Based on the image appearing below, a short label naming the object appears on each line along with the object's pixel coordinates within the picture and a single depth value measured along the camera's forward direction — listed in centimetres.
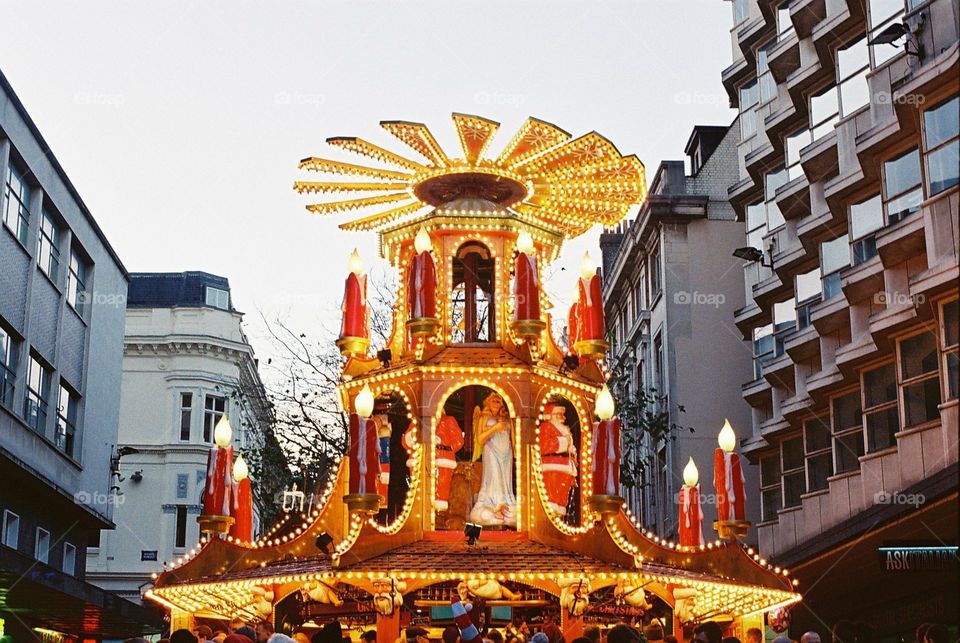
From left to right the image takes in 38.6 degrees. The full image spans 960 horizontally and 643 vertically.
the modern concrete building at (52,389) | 3253
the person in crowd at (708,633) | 1211
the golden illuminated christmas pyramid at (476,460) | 1808
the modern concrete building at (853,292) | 2505
